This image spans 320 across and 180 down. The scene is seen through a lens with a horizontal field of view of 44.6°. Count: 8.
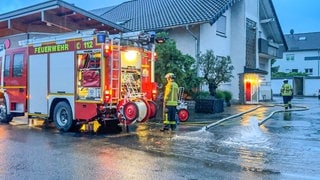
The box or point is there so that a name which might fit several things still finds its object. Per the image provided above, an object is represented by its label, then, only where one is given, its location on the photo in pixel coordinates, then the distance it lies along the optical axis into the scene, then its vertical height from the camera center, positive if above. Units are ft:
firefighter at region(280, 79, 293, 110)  67.92 -0.13
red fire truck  35.73 +1.38
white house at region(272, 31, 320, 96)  204.22 +19.90
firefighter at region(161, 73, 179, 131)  38.52 -1.06
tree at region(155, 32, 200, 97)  54.85 +4.18
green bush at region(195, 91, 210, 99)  64.98 -0.30
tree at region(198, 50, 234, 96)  67.10 +4.03
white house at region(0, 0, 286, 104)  59.00 +11.65
